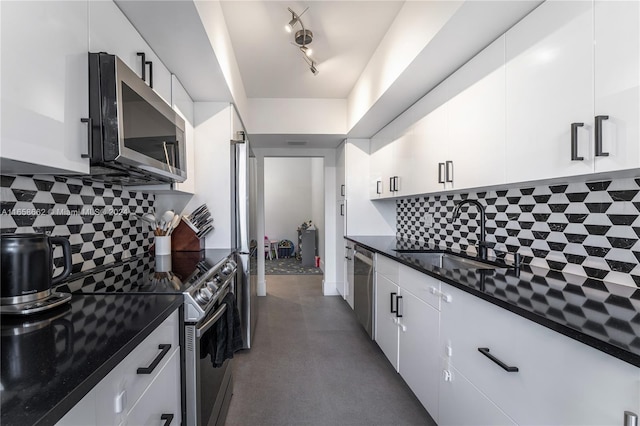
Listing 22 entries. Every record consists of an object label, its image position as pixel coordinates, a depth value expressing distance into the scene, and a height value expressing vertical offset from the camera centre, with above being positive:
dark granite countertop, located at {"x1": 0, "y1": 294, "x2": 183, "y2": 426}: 0.47 -0.30
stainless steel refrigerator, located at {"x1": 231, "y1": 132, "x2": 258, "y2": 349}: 2.43 -0.10
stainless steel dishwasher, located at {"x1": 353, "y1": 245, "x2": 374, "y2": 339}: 2.58 -0.72
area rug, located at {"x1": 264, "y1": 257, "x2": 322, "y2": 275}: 5.63 -1.14
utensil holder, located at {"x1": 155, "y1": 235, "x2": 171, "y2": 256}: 1.93 -0.21
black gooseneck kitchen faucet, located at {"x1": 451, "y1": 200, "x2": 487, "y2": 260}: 1.76 -0.08
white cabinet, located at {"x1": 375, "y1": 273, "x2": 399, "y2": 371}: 2.05 -0.81
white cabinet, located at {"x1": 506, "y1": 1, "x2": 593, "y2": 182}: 1.06 +0.50
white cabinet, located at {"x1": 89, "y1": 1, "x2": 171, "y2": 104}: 1.10 +0.76
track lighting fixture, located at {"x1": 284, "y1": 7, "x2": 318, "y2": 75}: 1.95 +1.30
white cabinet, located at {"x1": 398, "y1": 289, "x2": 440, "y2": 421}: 1.53 -0.79
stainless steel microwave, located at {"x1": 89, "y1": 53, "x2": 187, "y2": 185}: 1.05 +0.36
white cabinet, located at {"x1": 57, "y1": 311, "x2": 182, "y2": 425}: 0.60 -0.45
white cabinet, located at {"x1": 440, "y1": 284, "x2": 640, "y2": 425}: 0.71 -0.48
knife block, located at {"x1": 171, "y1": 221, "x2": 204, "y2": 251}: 2.24 -0.19
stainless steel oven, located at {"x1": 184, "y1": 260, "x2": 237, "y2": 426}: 1.14 -0.61
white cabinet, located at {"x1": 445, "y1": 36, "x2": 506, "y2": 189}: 1.48 +0.51
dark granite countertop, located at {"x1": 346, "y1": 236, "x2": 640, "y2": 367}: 0.72 -0.31
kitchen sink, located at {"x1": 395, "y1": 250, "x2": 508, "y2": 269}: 1.99 -0.35
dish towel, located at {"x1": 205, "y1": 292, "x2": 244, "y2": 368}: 1.34 -0.64
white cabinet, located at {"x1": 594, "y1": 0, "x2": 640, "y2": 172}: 0.91 +0.43
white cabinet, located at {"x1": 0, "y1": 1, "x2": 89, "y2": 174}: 0.73 +0.37
